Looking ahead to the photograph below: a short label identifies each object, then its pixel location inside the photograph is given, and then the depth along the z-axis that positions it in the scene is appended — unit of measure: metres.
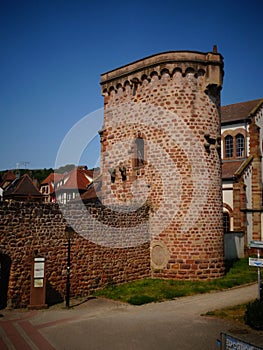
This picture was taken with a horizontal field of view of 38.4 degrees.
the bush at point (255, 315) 9.46
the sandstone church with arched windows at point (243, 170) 26.47
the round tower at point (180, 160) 17.02
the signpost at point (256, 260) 11.01
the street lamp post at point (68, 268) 12.39
